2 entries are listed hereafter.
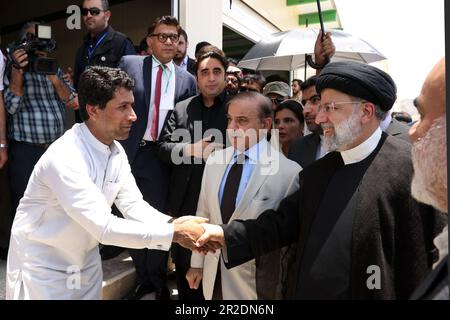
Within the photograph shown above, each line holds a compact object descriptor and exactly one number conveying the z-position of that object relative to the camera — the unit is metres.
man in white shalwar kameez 2.11
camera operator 3.35
